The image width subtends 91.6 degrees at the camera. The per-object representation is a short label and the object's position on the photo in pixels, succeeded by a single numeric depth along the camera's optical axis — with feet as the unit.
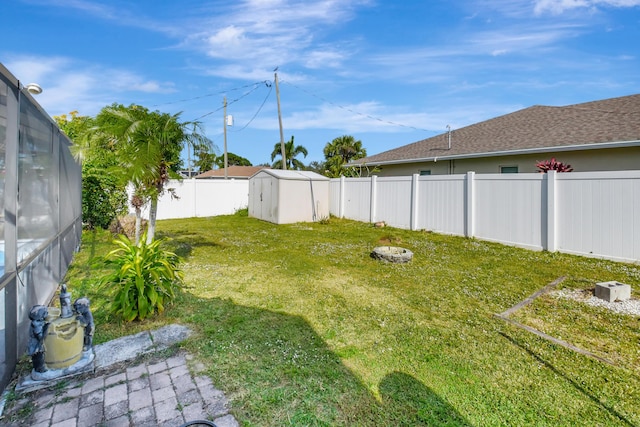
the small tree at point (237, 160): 175.01
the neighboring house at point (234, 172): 114.88
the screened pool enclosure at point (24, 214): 7.43
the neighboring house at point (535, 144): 26.23
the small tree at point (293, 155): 88.50
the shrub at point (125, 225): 28.27
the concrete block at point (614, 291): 13.12
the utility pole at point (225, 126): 64.13
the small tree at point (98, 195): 29.96
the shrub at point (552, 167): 24.38
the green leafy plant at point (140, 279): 10.72
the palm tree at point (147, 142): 16.53
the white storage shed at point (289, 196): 38.24
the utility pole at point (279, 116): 54.13
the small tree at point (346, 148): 90.94
